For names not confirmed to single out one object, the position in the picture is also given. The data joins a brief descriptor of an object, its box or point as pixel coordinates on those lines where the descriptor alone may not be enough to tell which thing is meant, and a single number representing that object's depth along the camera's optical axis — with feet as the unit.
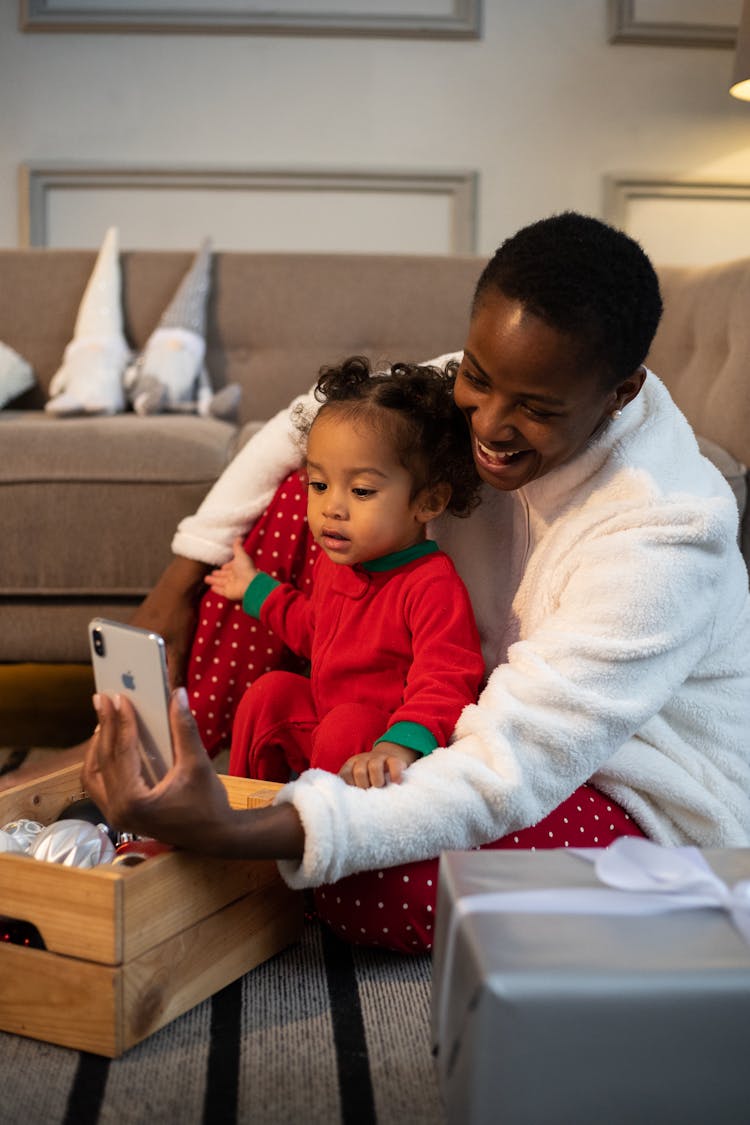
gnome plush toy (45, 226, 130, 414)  6.98
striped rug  2.71
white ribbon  2.40
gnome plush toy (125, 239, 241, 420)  7.11
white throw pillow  7.29
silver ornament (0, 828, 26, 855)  3.32
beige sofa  5.52
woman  3.02
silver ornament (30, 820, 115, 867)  3.25
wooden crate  2.89
